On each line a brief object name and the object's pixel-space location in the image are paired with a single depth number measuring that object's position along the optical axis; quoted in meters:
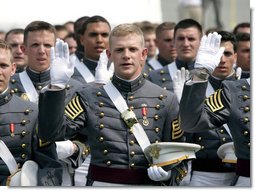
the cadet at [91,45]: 21.18
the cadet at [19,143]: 15.79
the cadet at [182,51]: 21.49
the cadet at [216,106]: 15.10
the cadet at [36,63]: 19.45
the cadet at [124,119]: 15.94
